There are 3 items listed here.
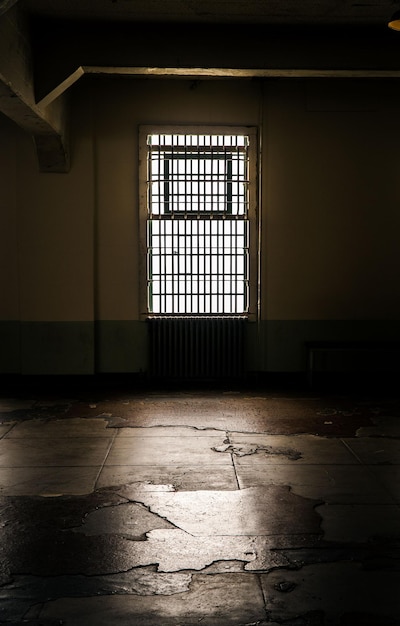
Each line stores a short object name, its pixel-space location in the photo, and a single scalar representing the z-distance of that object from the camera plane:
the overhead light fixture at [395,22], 4.35
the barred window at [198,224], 7.55
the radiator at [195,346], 7.52
